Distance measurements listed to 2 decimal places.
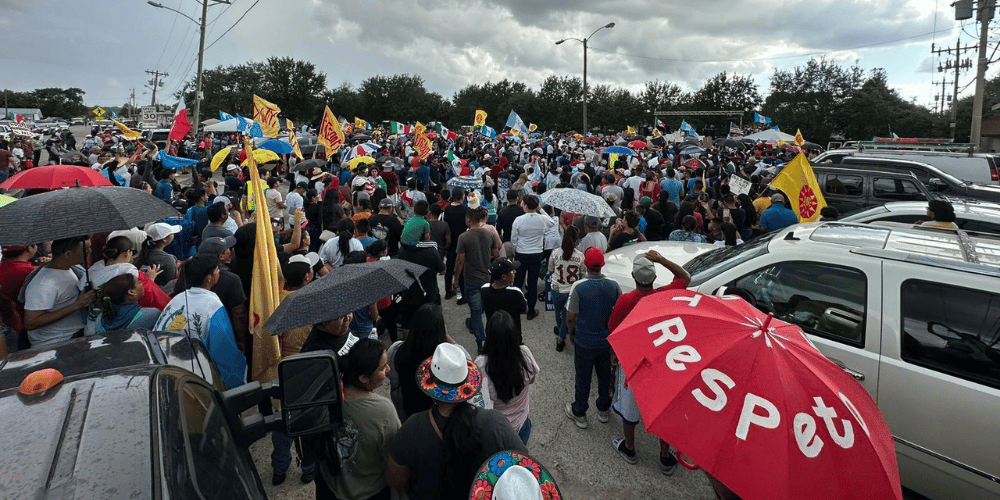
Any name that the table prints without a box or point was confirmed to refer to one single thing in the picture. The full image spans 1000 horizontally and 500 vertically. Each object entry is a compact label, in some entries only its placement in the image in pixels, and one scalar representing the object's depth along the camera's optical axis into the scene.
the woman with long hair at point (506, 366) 3.12
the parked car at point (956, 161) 12.73
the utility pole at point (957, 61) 43.16
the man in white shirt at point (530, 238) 6.79
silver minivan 2.92
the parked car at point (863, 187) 9.29
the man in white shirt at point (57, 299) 3.68
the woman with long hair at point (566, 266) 5.70
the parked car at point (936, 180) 9.53
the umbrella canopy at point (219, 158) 10.20
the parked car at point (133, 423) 1.31
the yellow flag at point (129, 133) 18.69
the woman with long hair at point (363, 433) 2.52
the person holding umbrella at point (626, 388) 3.98
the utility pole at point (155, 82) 66.25
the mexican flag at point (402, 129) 26.26
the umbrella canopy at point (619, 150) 16.05
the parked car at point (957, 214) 6.28
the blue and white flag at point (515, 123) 24.06
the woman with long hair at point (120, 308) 3.63
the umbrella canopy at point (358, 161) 11.10
